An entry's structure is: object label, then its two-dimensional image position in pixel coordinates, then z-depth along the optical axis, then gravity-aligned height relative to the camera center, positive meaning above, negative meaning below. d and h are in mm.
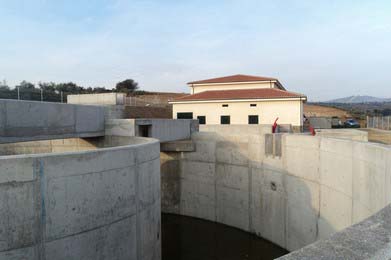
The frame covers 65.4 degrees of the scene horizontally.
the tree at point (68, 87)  44953 +4955
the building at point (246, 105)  24156 +929
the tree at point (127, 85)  68212 +7392
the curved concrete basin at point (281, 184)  7940 -2490
